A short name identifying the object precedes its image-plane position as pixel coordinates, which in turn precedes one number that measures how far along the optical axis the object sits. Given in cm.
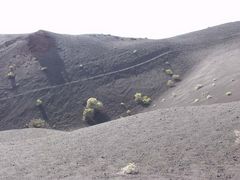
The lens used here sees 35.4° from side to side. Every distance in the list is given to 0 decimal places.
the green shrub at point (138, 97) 4295
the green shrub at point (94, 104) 4188
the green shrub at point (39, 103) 4462
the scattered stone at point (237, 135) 2072
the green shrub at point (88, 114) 4084
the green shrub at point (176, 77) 4629
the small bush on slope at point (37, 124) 4069
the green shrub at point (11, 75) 5137
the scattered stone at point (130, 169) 1813
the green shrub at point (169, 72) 4787
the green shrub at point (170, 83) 4462
